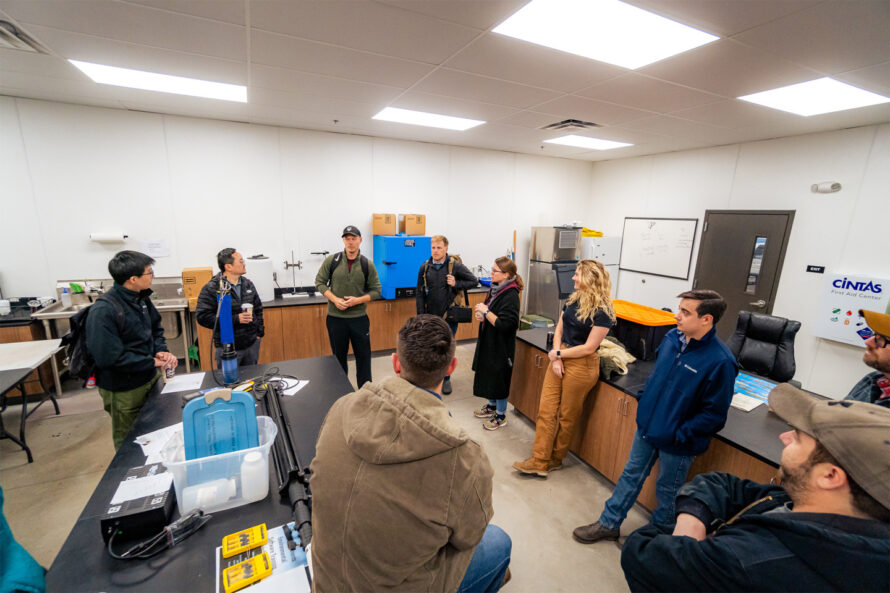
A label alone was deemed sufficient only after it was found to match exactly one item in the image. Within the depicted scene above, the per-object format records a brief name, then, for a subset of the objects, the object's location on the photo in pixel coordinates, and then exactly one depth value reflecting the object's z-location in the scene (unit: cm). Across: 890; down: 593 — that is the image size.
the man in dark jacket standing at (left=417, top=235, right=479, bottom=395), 394
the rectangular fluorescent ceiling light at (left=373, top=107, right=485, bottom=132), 380
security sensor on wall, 381
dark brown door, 429
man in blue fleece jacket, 178
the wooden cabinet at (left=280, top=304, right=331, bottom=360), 440
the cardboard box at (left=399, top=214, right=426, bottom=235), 503
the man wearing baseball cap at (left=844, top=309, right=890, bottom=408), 159
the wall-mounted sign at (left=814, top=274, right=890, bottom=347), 351
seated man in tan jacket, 91
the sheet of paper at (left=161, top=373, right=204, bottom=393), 220
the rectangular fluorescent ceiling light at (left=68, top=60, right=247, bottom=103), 279
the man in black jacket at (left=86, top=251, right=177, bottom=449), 201
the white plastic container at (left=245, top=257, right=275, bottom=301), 430
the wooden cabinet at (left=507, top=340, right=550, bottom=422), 321
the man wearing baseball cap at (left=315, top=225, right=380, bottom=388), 351
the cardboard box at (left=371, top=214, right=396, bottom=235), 489
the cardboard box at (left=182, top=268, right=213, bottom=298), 412
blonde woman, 244
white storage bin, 127
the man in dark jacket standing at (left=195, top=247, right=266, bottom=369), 277
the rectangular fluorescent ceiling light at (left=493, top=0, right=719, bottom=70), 178
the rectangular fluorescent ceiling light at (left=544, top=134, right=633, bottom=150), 470
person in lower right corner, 71
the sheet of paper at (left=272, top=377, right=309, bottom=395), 223
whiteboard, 521
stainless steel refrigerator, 568
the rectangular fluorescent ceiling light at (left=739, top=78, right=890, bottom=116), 262
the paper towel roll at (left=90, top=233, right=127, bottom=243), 391
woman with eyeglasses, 303
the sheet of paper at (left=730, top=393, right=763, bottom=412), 221
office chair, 315
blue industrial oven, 477
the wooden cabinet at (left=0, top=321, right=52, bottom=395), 335
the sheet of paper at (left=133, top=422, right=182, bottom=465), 156
